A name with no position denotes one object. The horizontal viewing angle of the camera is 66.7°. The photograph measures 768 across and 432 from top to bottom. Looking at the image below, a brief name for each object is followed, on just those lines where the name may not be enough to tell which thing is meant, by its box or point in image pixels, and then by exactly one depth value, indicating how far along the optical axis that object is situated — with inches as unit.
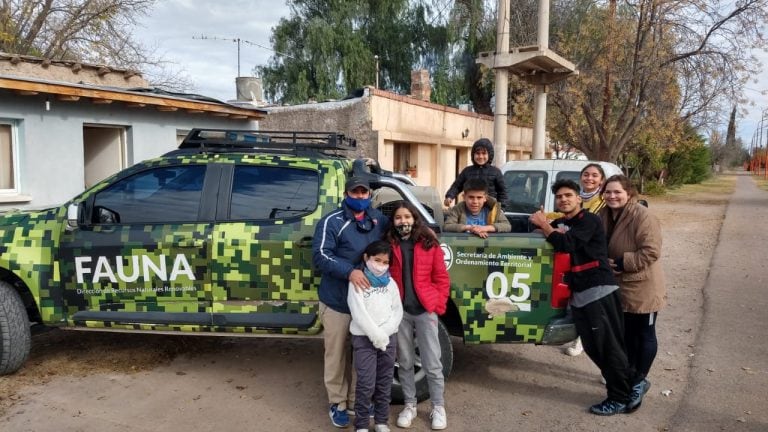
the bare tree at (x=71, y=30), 706.8
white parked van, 326.6
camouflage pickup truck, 166.9
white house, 329.4
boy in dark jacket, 232.7
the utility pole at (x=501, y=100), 451.4
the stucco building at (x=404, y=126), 508.4
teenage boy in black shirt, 150.1
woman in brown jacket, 154.2
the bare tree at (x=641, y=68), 697.0
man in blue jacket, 142.0
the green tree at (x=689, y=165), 1473.9
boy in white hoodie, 136.7
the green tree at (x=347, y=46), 909.2
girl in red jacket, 142.3
